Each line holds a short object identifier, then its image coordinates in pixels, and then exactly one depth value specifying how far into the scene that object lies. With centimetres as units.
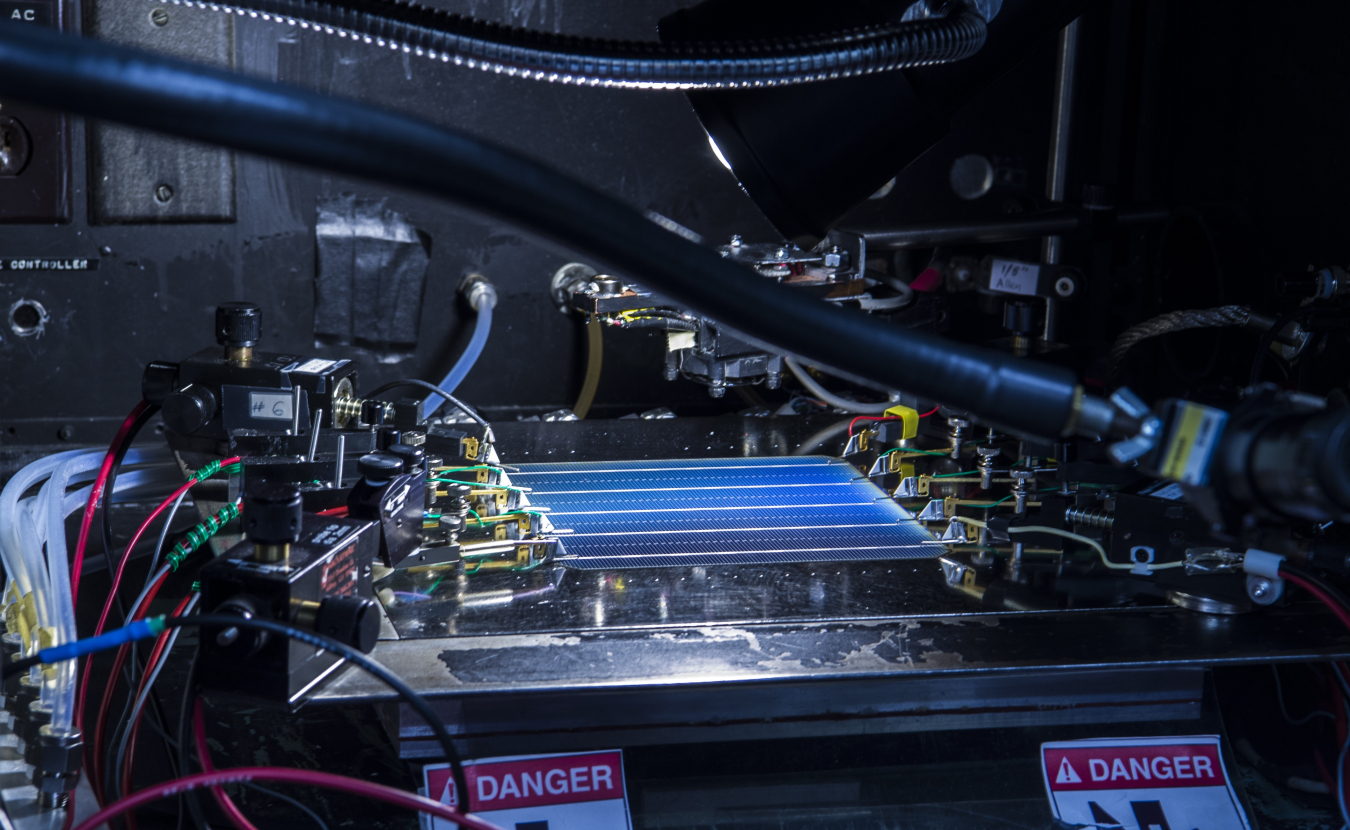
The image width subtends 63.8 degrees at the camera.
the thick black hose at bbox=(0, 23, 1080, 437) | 40
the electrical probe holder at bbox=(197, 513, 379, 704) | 77
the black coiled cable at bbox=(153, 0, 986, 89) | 86
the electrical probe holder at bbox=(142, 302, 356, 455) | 108
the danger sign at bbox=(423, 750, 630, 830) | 87
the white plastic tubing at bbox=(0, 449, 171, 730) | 88
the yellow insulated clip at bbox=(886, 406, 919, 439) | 137
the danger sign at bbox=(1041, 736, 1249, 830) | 92
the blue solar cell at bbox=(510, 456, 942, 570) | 111
